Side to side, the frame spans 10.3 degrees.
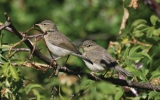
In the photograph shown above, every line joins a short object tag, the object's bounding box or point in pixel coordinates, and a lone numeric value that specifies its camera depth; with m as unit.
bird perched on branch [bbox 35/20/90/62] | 10.95
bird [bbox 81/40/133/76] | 9.62
